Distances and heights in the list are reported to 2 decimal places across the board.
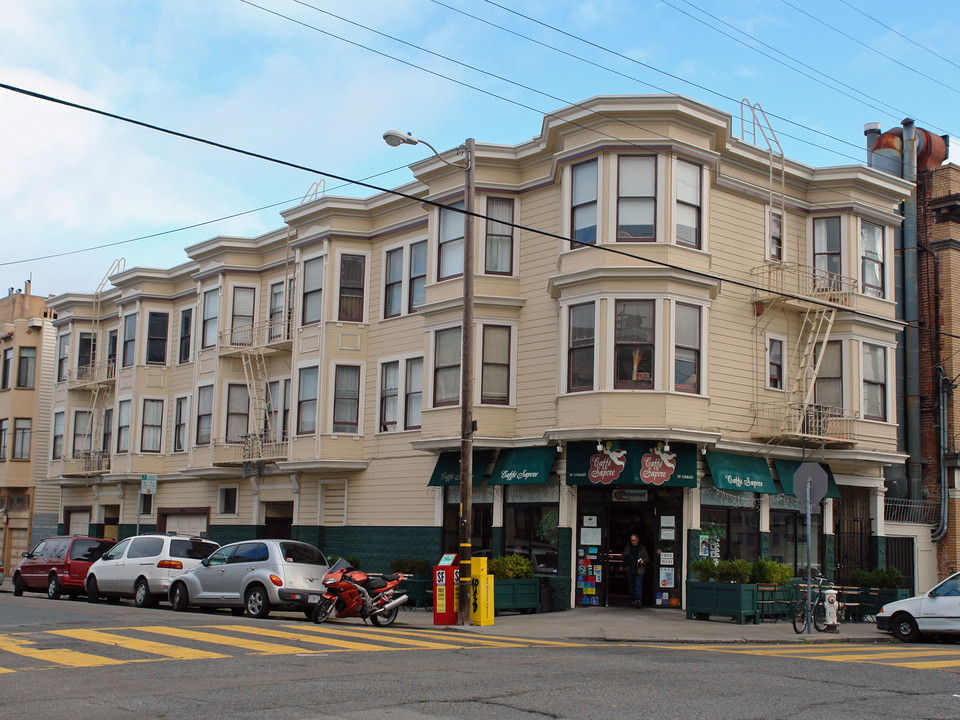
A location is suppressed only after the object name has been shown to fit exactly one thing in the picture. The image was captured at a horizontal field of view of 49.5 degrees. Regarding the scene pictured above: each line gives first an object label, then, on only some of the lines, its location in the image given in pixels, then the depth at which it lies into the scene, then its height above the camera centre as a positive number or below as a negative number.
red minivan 26.59 -1.97
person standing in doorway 23.06 -1.32
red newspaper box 19.98 -1.80
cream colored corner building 23.19 +3.57
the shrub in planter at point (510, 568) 22.34 -1.42
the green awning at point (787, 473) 25.14 +0.86
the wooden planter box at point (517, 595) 21.92 -1.98
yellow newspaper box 19.81 -1.81
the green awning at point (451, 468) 25.69 +0.78
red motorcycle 18.75 -1.81
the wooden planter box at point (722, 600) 20.61 -1.85
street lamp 19.84 +1.63
